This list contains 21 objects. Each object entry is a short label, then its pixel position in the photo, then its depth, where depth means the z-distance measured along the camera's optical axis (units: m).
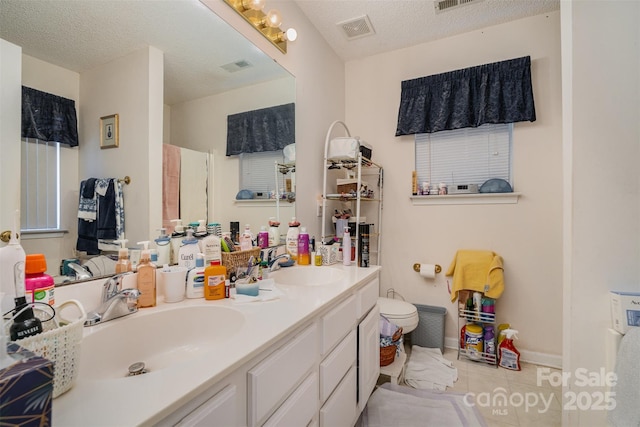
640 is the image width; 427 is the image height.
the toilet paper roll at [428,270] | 2.33
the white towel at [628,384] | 0.99
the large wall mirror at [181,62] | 0.80
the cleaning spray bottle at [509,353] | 2.01
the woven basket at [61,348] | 0.50
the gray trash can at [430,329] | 2.24
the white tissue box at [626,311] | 1.06
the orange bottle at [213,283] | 1.02
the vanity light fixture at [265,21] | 1.43
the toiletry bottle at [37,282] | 0.65
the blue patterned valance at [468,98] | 2.07
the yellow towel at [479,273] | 2.06
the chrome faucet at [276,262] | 1.47
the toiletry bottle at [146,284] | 0.92
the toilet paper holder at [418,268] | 2.35
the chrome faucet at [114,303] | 0.79
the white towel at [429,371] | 1.84
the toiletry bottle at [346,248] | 1.71
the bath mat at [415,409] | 1.50
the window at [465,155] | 2.21
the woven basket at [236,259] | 1.19
